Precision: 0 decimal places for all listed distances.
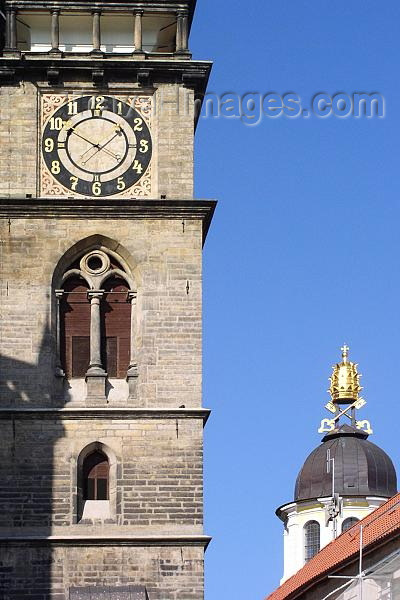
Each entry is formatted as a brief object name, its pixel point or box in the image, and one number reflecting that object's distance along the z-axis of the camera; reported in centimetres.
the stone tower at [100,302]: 3719
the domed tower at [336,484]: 5497
